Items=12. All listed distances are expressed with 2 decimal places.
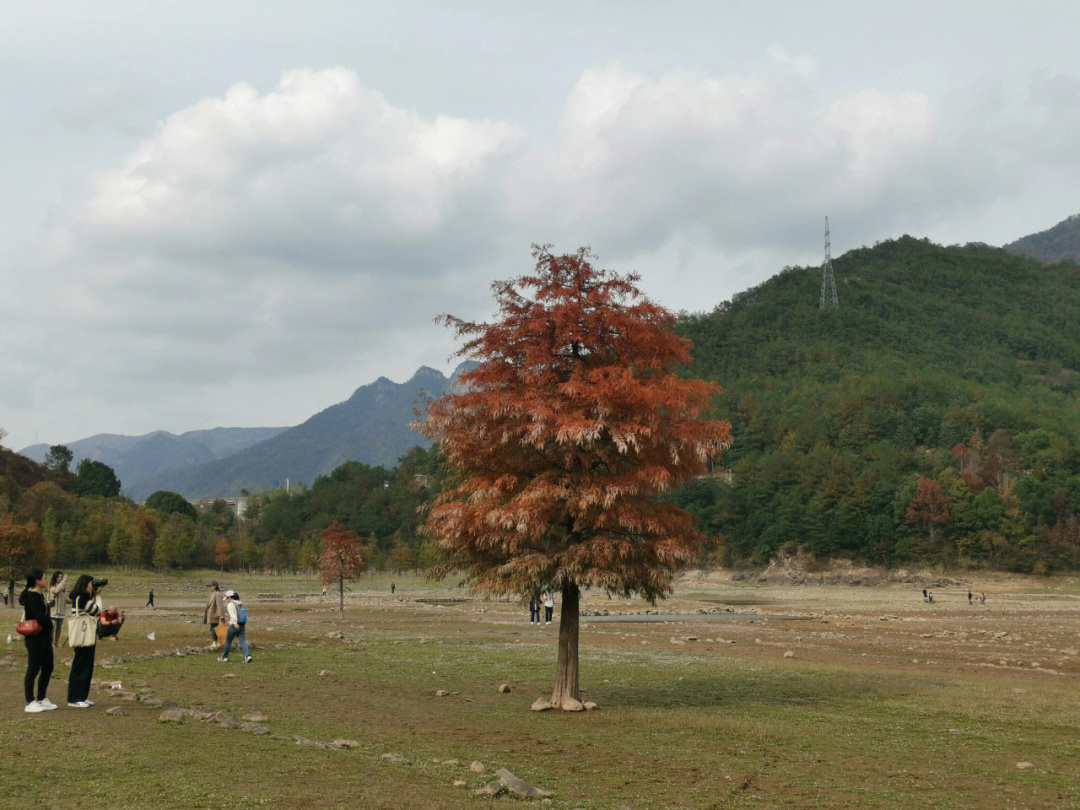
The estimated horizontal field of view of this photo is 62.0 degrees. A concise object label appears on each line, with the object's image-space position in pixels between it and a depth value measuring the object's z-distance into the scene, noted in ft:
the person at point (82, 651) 48.81
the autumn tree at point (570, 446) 57.52
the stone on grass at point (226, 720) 47.57
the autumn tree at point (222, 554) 525.75
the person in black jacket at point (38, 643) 45.75
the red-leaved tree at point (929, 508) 448.24
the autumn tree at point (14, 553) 199.11
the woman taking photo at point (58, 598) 77.61
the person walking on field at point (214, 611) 90.58
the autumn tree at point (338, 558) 174.29
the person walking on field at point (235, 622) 81.41
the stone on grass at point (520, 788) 34.76
